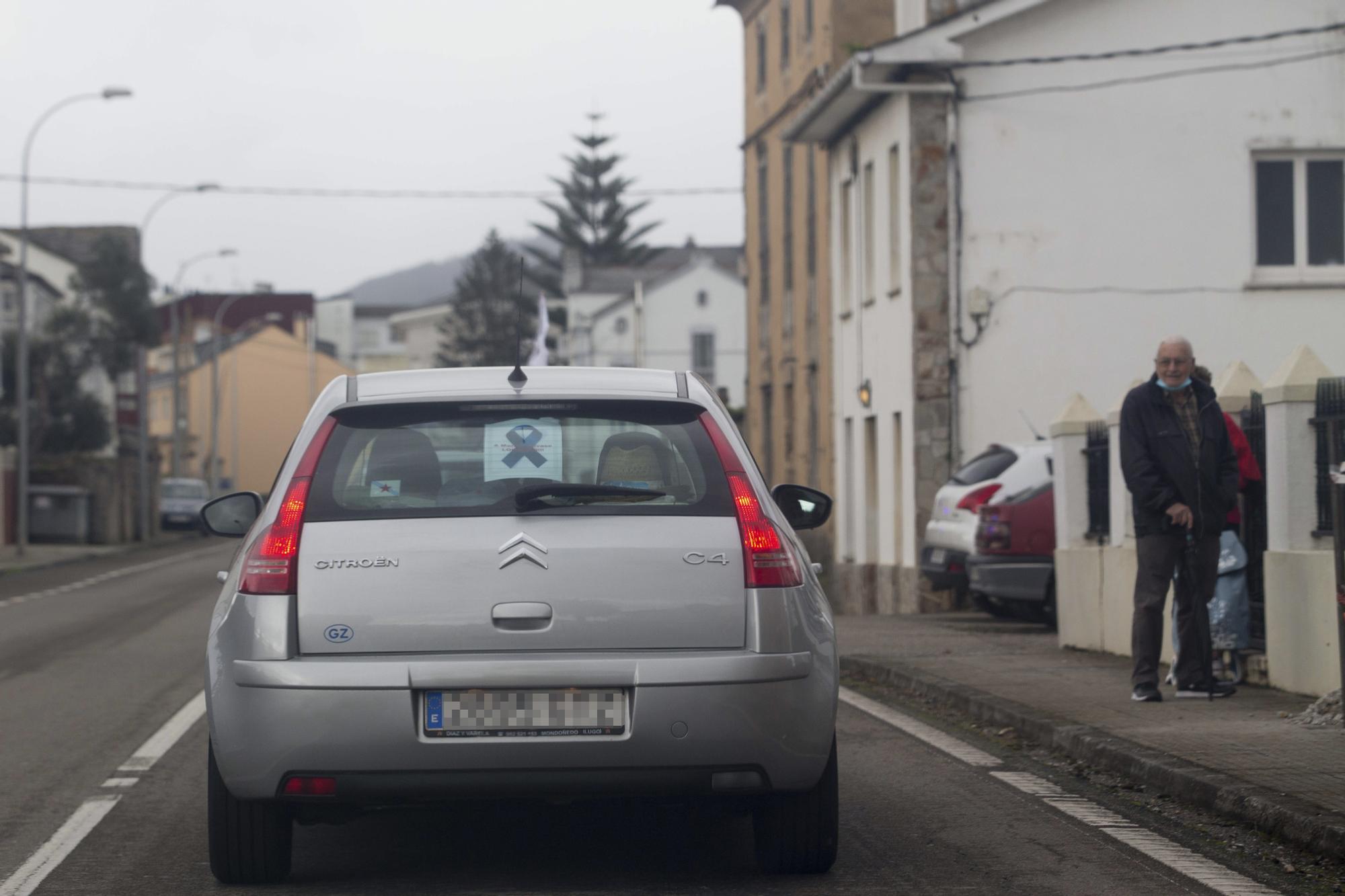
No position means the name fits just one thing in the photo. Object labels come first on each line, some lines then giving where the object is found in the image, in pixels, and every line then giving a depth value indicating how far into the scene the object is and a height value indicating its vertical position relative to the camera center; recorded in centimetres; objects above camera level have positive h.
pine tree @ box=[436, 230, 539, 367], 10469 +997
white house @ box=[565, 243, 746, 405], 8269 +737
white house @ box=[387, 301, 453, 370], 12888 +1119
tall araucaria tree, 9512 +1375
